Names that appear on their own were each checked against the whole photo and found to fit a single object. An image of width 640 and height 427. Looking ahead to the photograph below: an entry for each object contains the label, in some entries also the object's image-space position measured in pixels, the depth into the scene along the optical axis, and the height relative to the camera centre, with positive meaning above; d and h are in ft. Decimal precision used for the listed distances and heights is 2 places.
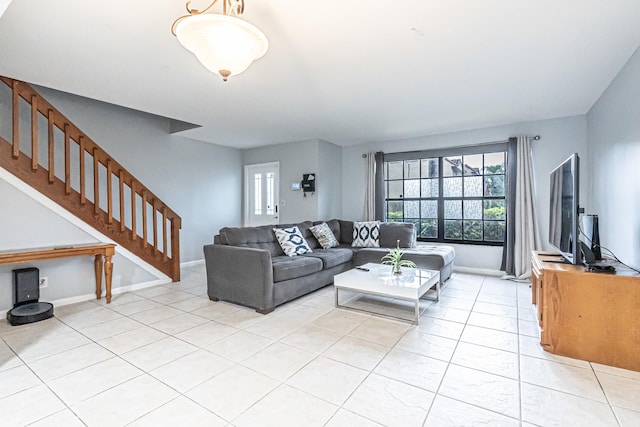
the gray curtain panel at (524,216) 14.84 -0.09
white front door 21.02 +1.52
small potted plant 10.96 -1.79
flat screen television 7.94 +0.12
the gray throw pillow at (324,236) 15.85 -1.13
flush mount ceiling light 5.13 +3.15
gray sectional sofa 10.66 -2.01
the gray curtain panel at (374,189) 19.13 +1.62
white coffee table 9.54 -2.29
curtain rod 14.91 +3.79
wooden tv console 7.02 -2.43
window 16.39 +1.25
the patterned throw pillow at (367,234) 16.66 -1.11
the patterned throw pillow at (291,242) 13.60 -1.24
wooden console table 9.34 -1.34
